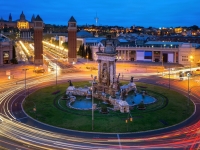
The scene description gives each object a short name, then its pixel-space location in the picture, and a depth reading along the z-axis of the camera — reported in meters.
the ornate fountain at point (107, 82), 58.19
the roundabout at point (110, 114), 40.91
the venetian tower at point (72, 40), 123.10
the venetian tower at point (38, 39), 115.81
